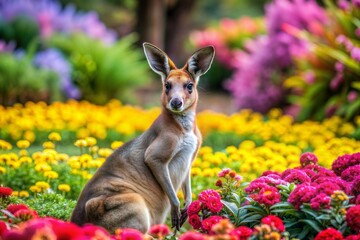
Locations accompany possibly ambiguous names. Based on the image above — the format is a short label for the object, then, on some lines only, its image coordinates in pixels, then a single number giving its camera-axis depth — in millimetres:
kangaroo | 8752
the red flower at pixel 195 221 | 8498
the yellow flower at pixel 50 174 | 10642
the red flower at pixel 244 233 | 7202
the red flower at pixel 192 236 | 5960
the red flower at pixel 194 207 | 8511
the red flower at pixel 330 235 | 7051
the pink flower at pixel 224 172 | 9055
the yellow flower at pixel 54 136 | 11846
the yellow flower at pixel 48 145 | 11683
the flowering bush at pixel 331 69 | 17097
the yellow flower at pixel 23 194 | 10351
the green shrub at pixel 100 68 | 22651
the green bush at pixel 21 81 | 19365
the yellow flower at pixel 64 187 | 10575
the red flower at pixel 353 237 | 7158
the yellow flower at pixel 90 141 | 11369
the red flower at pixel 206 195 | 8403
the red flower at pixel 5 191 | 8674
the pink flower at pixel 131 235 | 6084
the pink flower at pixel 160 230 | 6306
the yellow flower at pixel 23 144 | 11536
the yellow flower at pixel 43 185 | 10242
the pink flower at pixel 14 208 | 7444
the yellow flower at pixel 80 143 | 11224
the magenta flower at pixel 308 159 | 10193
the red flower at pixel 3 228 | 6417
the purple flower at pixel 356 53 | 16109
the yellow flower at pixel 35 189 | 10235
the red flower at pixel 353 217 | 7306
